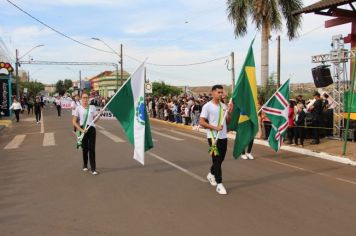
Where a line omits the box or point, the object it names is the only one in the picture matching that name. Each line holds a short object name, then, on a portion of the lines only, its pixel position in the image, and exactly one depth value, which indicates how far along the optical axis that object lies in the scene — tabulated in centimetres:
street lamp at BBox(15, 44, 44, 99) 5662
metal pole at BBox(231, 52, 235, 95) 3372
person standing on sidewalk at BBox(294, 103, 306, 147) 1541
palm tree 2689
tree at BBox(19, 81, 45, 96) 11784
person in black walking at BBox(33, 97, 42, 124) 2944
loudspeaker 1642
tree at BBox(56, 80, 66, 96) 15849
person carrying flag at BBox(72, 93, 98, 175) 991
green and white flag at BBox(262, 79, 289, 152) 1190
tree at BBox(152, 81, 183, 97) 8388
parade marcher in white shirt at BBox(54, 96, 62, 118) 3633
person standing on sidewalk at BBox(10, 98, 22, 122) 3070
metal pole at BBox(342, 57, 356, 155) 1256
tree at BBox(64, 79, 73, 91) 16150
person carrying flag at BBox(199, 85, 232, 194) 798
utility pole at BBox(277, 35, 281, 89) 3300
